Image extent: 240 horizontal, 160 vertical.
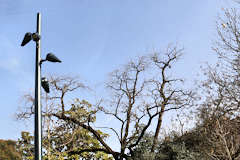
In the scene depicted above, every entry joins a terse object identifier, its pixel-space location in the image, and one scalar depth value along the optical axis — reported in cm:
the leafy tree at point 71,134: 1462
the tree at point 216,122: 1093
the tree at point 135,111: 1485
